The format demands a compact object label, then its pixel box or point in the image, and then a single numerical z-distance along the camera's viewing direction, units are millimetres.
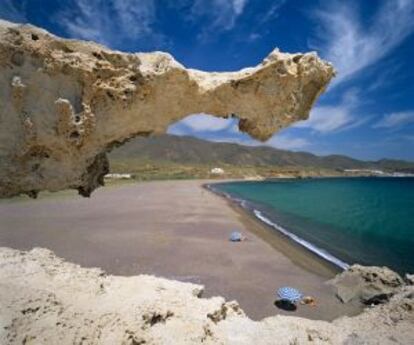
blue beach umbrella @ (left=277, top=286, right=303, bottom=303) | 15433
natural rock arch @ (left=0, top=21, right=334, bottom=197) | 6102
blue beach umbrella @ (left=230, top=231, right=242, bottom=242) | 27672
